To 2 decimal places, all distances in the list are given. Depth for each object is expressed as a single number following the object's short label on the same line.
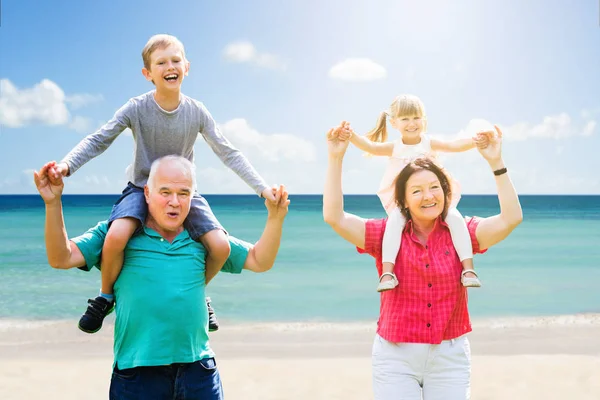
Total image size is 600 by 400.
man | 3.08
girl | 4.35
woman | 3.15
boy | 3.25
